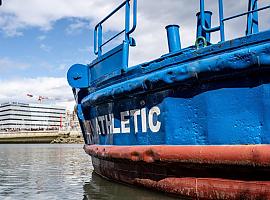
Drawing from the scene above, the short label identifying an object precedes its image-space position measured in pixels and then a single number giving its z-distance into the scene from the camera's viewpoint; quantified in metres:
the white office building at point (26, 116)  142.38
